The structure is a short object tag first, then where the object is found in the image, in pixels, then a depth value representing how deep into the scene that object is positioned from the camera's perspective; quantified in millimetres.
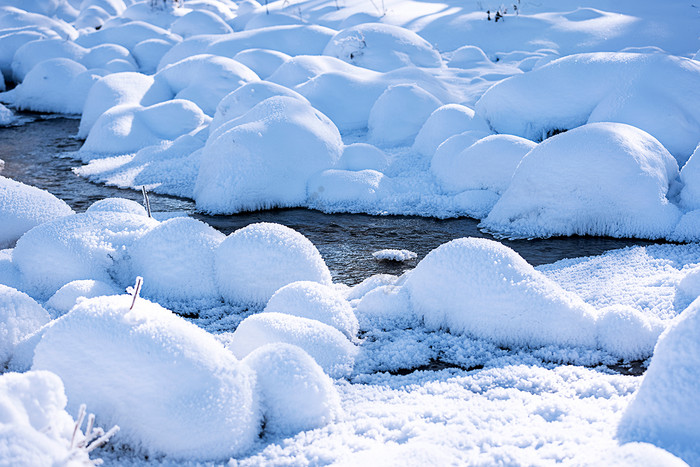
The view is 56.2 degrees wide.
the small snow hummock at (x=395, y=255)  4773
